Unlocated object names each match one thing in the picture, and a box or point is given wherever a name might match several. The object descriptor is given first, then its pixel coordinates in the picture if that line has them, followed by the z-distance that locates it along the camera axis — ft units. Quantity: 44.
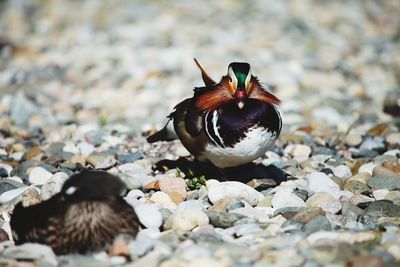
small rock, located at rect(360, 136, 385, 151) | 45.90
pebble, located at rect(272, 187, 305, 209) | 33.42
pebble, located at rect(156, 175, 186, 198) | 35.37
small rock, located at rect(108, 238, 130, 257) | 26.20
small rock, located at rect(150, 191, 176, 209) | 33.53
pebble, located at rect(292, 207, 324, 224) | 30.56
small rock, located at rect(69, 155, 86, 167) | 42.06
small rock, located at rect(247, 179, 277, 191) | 36.22
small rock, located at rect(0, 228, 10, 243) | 29.43
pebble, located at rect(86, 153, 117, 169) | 41.11
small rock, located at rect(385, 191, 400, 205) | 35.27
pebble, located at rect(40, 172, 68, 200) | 33.53
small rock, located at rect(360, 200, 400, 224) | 32.01
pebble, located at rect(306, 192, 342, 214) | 32.94
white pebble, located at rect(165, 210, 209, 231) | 30.14
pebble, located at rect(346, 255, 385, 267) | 24.54
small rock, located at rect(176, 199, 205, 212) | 32.45
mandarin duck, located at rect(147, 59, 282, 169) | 33.55
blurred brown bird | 26.45
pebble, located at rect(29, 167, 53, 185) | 37.99
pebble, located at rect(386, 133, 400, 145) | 46.52
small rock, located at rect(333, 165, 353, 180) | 39.78
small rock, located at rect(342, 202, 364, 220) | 32.24
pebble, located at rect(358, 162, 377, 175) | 40.22
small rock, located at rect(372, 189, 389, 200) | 35.98
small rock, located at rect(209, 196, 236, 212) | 33.14
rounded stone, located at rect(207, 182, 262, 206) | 34.01
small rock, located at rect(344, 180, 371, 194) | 36.73
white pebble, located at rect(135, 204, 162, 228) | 30.42
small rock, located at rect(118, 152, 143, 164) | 42.65
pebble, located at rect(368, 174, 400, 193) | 37.52
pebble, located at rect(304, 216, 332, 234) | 29.32
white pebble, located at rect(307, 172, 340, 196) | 36.45
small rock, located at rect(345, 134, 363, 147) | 47.11
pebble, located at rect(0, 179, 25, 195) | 36.11
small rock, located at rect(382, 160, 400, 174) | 40.23
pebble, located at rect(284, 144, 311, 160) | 44.70
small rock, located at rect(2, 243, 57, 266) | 25.68
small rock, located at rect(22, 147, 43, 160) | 44.01
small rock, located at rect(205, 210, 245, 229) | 30.50
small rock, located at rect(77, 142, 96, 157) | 44.86
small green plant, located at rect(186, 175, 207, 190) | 36.50
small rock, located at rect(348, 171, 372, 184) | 38.46
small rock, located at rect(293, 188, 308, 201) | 34.97
